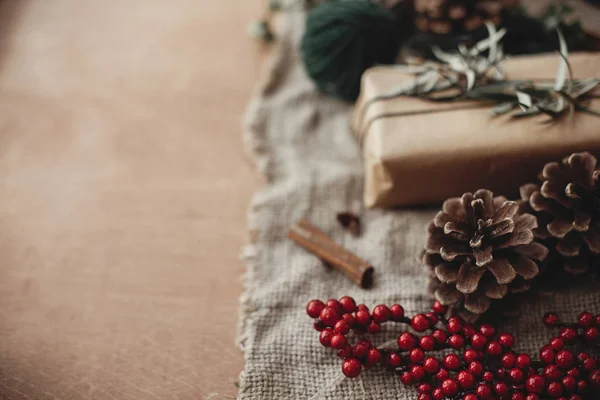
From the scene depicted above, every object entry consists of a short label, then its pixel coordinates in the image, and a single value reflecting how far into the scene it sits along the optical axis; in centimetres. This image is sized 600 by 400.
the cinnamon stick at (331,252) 59
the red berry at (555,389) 53
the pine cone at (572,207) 56
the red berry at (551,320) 56
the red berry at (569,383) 53
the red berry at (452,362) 54
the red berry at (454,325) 55
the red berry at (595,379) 53
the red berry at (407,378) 55
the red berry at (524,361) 54
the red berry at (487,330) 55
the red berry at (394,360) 55
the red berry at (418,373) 55
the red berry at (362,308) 56
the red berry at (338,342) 55
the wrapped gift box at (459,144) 58
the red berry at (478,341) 55
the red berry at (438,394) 54
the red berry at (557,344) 54
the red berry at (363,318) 56
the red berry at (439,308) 57
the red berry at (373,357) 55
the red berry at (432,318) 56
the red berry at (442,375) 54
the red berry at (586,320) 55
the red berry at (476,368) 54
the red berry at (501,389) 53
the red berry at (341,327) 55
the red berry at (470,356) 54
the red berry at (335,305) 56
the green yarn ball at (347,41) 63
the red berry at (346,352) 55
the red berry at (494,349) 54
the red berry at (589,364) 54
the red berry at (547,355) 54
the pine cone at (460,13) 65
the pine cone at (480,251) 55
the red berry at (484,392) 53
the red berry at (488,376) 54
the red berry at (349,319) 56
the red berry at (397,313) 56
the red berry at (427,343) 55
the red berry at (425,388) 54
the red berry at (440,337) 55
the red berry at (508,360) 54
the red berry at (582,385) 54
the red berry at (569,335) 55
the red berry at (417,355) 55
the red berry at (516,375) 54
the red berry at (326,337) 55
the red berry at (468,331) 55
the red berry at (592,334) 55
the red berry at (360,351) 55
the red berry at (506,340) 55
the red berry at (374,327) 56
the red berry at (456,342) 55
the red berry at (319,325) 56
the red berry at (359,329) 56
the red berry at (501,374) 54
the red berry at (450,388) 54
